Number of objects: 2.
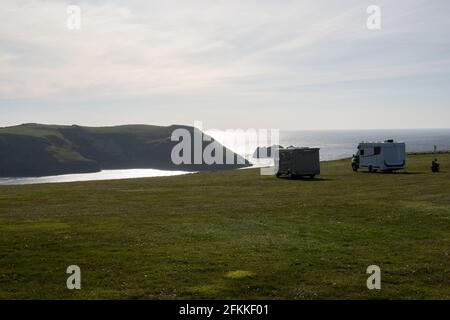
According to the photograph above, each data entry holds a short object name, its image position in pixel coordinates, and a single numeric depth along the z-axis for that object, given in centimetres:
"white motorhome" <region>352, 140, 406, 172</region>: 5650
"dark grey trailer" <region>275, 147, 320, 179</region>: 5378
